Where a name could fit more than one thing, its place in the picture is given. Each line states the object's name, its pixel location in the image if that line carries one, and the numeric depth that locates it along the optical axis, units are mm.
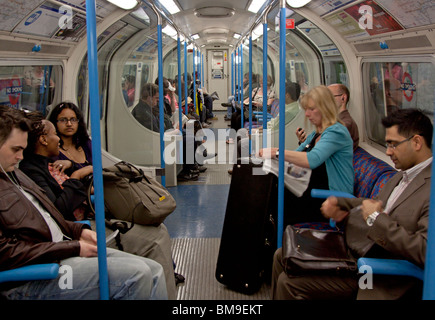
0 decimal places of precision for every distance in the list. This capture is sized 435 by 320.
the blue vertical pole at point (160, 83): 4035
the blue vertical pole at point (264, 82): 4449
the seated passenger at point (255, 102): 5683
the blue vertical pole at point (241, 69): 10961
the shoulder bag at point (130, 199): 2613
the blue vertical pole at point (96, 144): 1701
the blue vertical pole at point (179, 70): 6422
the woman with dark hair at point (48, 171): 2518
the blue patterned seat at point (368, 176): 2967
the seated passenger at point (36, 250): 1790
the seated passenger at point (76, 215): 2533
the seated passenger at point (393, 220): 1764
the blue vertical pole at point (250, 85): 6293
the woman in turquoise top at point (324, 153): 2725
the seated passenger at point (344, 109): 4027
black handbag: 2078
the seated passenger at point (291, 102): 5105
